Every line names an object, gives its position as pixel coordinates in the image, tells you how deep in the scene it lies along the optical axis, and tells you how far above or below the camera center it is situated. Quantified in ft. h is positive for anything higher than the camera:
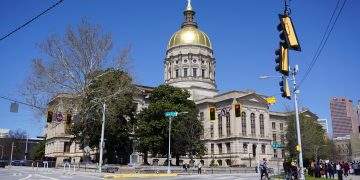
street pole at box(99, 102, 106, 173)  117.70 +0.43
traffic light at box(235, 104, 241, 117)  97.37 +10.44
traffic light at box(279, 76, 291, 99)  62.75 +10.78
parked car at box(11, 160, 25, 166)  255.95 -11.26
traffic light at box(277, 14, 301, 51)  38.50 +12.69
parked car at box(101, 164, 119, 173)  125.80 -7.62
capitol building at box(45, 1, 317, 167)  268.82 +27.36
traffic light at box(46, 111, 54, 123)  101.42 +9.11
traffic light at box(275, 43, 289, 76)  41.55 +10.36
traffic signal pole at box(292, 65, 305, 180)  82.61 +11.46
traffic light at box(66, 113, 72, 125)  106.52 +8.66
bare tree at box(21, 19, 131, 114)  122.01 +29.34
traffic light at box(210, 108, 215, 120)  109.50 +10.62
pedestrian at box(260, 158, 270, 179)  89.24 -4.89
